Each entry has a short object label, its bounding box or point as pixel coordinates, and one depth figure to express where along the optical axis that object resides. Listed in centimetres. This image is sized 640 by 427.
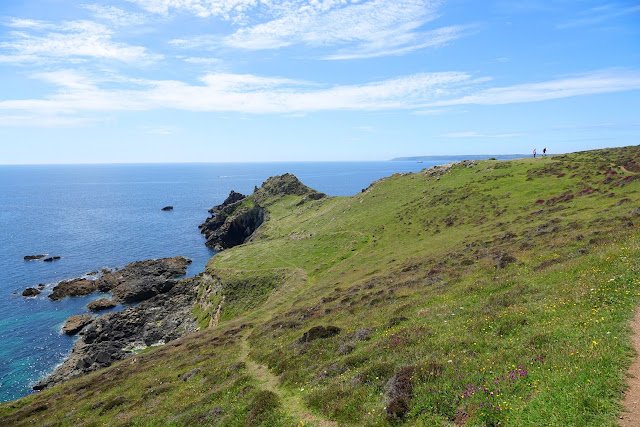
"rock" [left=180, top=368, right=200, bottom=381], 3254
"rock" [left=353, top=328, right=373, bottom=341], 2571
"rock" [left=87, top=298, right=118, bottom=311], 8336
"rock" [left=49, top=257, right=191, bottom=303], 9012
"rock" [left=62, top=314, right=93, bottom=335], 7264
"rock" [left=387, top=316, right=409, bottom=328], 2634
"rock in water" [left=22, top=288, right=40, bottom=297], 8981
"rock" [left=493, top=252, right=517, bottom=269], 3387
